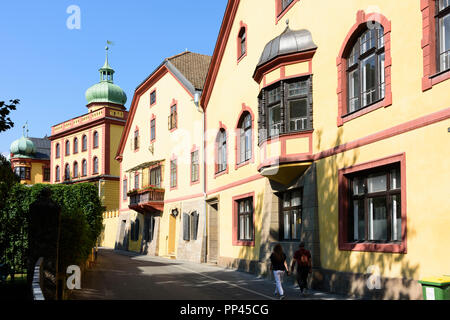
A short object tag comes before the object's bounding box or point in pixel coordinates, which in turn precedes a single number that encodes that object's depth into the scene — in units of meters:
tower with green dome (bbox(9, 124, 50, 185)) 79.00
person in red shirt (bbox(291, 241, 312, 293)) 14.53
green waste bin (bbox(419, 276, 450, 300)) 8.56
